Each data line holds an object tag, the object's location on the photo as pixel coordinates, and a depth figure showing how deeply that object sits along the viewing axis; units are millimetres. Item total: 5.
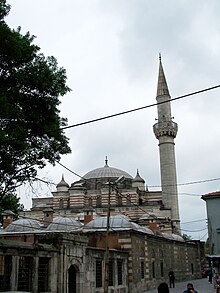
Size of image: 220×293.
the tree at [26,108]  12000
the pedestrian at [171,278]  28970
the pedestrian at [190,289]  8445
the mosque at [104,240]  17500
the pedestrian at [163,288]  7629
